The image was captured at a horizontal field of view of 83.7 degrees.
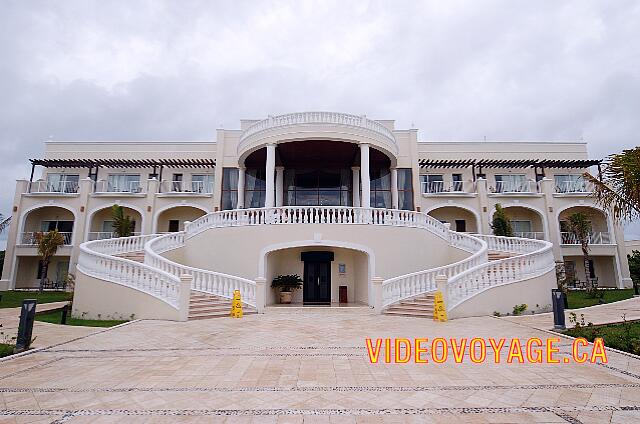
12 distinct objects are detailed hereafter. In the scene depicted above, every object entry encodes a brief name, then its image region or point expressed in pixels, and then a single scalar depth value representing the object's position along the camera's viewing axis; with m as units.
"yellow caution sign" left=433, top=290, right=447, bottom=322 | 11.38
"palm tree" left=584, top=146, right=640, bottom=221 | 10.02
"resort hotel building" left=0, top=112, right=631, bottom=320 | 13.16
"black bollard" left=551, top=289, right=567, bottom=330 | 9.29
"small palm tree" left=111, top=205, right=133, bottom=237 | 23.83
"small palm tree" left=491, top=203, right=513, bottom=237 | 23.08
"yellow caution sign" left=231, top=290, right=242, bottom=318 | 12.37
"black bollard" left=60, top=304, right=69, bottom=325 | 11.84
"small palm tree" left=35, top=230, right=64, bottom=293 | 23.52
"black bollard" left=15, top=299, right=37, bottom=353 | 7.52
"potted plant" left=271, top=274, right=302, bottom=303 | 17.03
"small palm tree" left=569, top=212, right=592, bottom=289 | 23.69
